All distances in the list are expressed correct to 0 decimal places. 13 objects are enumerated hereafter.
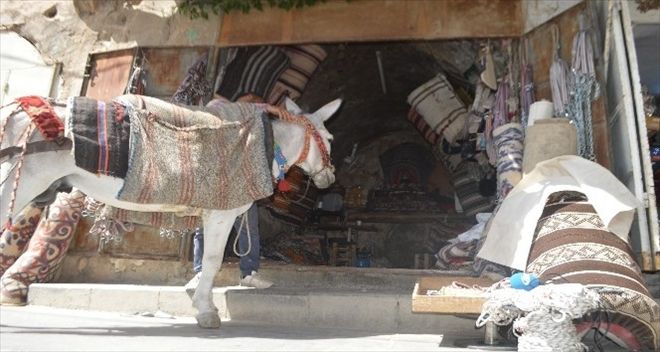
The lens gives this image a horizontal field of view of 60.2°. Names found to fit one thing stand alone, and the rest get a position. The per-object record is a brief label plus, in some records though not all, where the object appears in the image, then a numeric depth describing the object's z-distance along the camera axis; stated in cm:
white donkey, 356
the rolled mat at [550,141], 452
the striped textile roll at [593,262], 303
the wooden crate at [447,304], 314
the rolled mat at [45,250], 528
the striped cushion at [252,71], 661
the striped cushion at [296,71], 696
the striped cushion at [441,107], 750
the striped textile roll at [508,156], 508
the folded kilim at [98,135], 357
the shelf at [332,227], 869
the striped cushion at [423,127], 802
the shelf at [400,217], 857
